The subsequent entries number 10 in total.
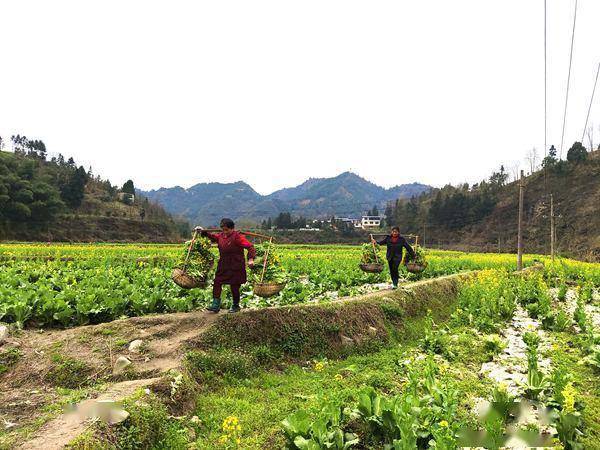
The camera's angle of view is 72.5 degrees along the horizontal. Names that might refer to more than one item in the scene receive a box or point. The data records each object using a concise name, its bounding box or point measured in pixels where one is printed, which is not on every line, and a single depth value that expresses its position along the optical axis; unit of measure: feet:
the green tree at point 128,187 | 359.25
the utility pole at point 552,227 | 117.08
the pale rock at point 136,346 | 25.35
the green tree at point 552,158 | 301.35
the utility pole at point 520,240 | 87.15
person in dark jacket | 48.91
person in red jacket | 30.42
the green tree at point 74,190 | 266.16
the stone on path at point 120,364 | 23.13
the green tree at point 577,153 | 292.40
